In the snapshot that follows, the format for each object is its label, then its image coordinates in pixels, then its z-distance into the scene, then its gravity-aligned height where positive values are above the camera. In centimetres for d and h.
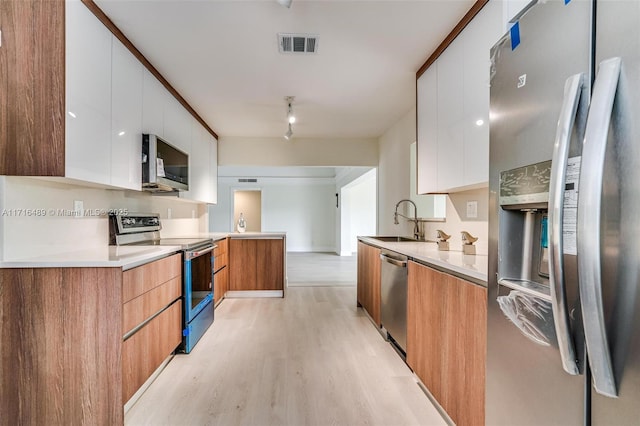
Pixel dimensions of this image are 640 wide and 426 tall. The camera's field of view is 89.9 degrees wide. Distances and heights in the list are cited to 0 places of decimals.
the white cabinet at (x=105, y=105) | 171 +75
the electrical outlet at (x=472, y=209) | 245 +6
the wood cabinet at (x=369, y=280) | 307 -67
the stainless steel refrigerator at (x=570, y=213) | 66 +1
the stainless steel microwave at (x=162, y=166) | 254 +45
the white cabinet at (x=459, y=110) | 182 +72
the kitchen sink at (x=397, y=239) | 365 -26
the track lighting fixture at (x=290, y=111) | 336 +121
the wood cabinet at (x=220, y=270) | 377 -66
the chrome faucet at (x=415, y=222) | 351 -6
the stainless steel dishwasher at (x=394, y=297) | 234 -64
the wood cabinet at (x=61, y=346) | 157 -64
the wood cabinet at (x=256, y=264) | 439 -65
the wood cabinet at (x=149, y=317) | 174 -64
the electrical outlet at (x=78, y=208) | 211 +6
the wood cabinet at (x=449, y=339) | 138 -63
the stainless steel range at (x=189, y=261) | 260 -40
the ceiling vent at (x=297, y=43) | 222 +125
